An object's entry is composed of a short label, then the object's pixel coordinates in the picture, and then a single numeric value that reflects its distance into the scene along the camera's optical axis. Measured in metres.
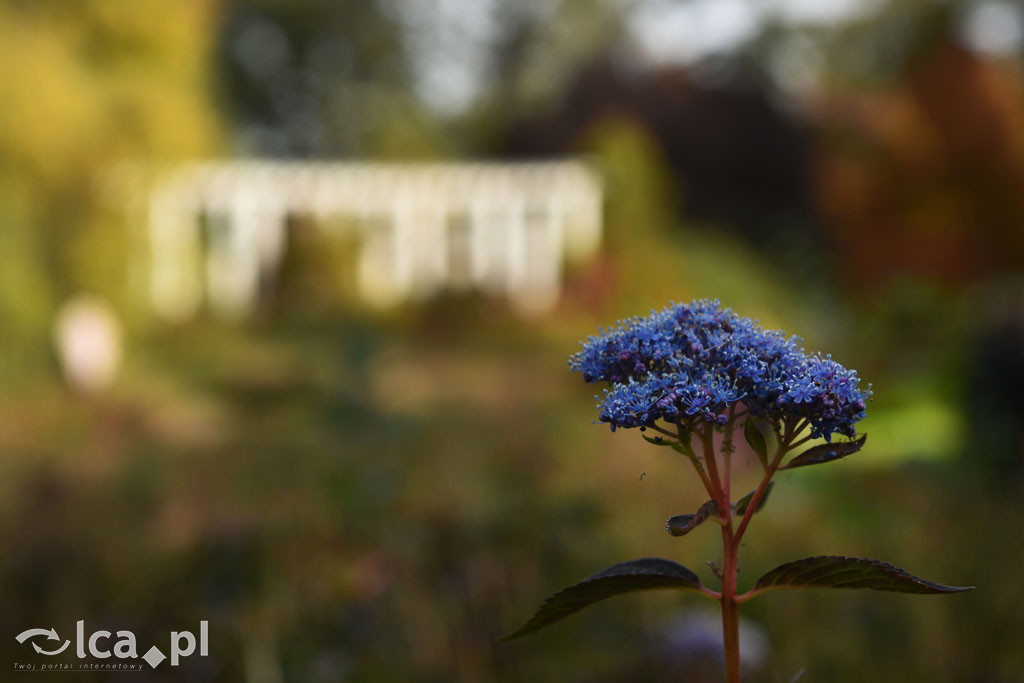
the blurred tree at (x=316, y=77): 22.05
